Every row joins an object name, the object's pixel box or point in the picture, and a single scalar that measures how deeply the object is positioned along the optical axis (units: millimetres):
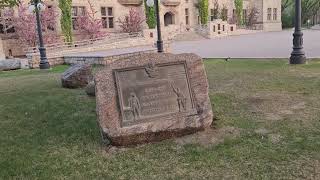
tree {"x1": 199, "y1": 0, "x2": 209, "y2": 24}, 41719
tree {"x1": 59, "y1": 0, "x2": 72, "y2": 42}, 29438
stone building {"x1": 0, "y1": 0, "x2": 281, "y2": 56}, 30078
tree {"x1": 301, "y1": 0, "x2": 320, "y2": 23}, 58725
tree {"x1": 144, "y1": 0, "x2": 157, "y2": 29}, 35500
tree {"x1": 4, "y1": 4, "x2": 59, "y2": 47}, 25812
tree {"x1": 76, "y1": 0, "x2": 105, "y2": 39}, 29812
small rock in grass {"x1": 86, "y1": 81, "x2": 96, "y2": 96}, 8125
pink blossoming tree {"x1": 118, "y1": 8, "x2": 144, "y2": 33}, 33688
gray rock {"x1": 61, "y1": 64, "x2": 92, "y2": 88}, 9344
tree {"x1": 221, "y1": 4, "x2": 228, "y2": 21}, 45406
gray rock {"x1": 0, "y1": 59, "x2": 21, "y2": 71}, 18703
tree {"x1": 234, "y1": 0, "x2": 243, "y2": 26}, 47531
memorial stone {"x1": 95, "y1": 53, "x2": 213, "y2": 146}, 5047
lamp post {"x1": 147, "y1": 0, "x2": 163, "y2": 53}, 16484
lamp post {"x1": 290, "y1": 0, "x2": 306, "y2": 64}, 11719
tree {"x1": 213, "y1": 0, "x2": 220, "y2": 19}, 44969
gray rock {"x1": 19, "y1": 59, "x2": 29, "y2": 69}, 19267
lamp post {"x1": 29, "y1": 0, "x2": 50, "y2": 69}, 16703
